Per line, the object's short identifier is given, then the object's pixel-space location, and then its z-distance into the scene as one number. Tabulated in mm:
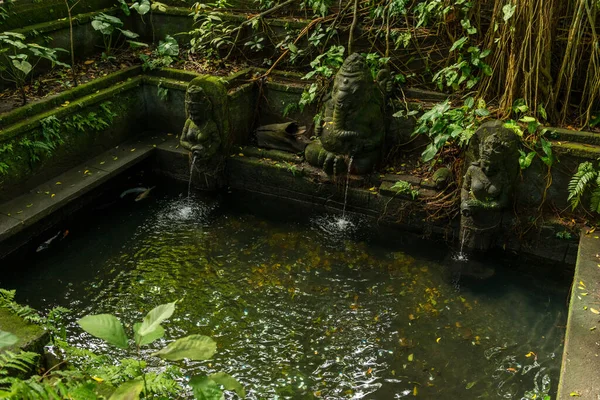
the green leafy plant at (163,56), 8738
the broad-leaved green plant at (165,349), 2367
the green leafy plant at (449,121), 6602
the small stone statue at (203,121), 7285
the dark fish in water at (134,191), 7899
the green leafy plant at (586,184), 6035
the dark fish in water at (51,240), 6652
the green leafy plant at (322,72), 7777
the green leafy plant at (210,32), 8805
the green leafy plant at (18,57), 7023
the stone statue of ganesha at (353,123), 6984
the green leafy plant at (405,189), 6863
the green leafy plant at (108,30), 8359
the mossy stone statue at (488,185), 6113
